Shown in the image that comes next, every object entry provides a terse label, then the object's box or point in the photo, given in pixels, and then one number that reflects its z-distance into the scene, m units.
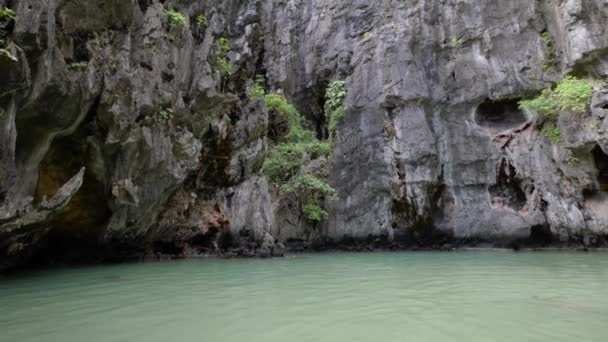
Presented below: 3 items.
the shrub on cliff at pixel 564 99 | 14.92
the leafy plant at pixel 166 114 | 11.45
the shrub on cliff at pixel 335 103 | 20.95
